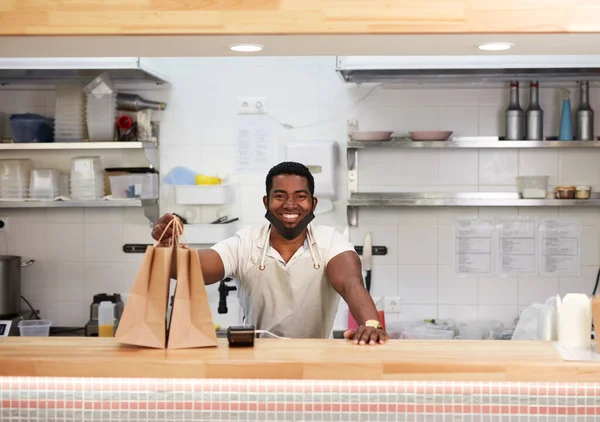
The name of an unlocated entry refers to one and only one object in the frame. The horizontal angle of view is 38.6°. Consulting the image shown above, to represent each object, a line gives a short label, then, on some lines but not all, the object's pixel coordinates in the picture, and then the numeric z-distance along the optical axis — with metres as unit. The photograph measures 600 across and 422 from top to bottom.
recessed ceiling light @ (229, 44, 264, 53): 3.00
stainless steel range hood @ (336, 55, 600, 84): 4.48
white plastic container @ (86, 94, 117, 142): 4.95
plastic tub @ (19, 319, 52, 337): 4.64
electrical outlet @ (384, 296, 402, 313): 5.11
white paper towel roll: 2.48
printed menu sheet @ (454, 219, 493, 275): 5.07
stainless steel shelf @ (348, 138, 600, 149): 4.79
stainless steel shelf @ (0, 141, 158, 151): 4.91
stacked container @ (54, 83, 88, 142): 5.02
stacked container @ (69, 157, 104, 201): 4.99
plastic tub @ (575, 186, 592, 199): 4.84
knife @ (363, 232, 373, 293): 5.00
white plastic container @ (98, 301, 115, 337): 4.89
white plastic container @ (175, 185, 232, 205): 4.96
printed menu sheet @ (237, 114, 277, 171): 5.08
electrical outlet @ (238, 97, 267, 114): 5.07
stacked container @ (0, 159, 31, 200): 5.06
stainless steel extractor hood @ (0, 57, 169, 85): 4.56
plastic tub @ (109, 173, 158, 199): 5.00
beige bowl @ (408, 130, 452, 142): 4.79
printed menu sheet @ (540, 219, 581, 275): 5.03
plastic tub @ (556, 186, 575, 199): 4.85
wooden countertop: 2.25
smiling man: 3.24
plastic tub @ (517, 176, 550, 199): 4.87
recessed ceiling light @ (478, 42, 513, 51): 2.96
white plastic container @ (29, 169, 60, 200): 5.01
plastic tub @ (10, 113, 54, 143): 5.01
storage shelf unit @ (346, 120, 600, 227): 4.81
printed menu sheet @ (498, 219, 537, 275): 5.05
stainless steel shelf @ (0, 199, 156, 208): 4.92
